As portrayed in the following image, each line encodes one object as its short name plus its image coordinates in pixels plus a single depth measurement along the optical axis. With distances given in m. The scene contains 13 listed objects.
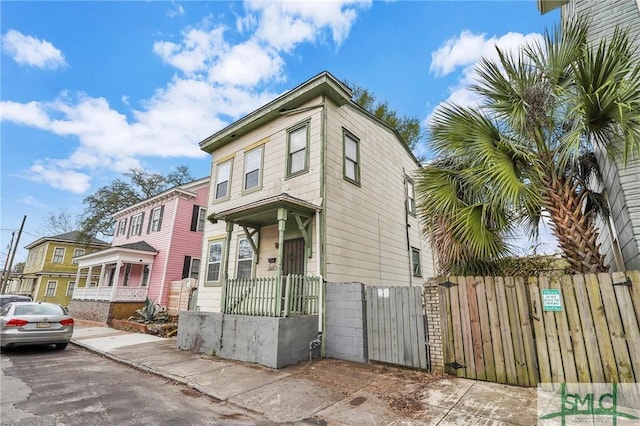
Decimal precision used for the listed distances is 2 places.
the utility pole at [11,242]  29.63
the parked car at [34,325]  7.71
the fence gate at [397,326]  5.73
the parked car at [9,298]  15.32
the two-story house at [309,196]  7.95
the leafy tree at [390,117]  19.53
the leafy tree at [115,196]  28.62
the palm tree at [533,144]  4.15
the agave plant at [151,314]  13.20
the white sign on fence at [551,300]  4.33
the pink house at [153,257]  16.22
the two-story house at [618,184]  4.41
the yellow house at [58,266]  28.16
